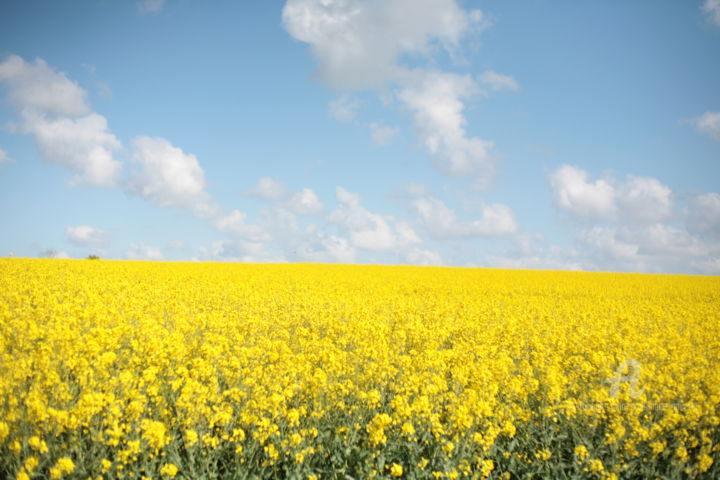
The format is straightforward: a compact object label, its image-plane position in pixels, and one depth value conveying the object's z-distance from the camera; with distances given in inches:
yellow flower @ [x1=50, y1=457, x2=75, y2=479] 139.3
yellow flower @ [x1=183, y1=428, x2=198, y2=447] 165.4
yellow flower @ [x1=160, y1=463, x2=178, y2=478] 151.4
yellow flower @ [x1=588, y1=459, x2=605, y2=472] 186.8
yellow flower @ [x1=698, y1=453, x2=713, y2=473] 185.3
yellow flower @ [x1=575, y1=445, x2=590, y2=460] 194.3
